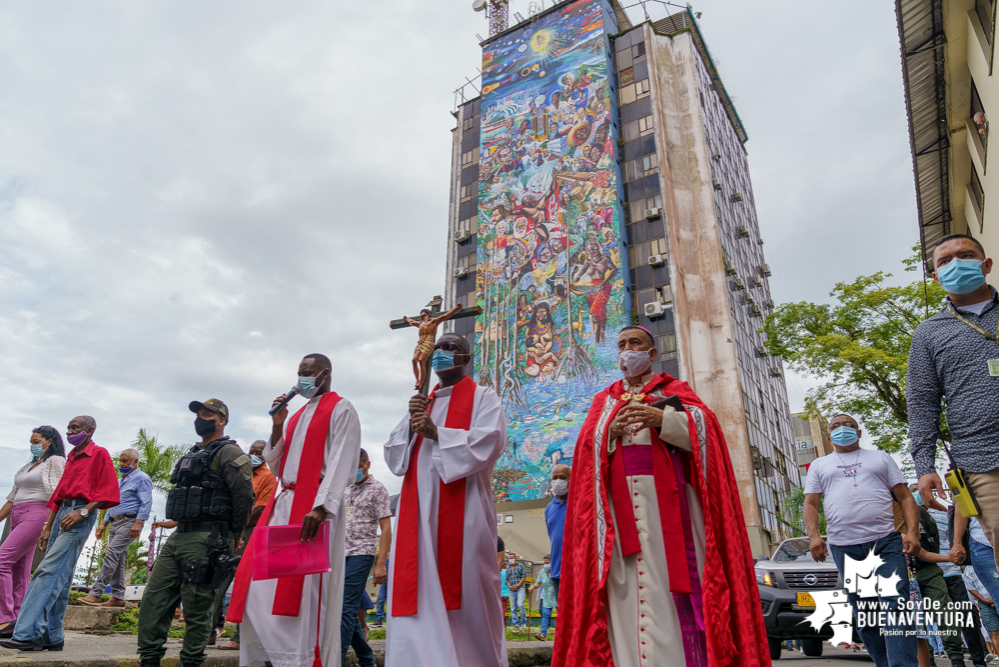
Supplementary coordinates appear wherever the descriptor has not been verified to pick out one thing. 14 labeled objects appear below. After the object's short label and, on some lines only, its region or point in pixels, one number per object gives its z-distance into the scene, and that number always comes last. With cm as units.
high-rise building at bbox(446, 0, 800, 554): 3009
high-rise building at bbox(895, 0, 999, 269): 1026
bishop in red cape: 339
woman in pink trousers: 583
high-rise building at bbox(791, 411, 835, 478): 5588
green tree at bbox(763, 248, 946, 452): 1634
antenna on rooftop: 4328
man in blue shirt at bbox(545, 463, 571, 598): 739
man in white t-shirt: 475
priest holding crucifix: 389
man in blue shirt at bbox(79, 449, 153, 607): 830
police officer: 434
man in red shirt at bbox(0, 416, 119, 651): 518
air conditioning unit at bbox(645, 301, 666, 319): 2989
